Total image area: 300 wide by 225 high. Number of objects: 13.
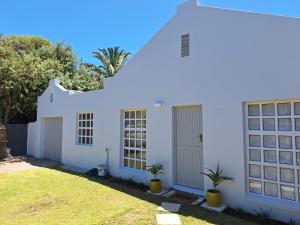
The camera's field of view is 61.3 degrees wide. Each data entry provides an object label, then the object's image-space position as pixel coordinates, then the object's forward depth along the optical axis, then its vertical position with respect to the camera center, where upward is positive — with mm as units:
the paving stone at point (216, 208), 7152 -2325
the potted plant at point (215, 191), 7312 -1908
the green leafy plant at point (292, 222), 6135 -2331
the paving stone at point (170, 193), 8469 -2260
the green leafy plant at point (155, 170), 9164 -1572
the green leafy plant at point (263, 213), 6539 -2300
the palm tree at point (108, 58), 30447 +8352
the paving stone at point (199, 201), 7637 -2276
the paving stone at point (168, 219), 6223 -2346
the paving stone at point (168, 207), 7102 -2326
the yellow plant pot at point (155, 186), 8812 -2074
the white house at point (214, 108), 6594 +617
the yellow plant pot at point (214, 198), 7309 -2093
